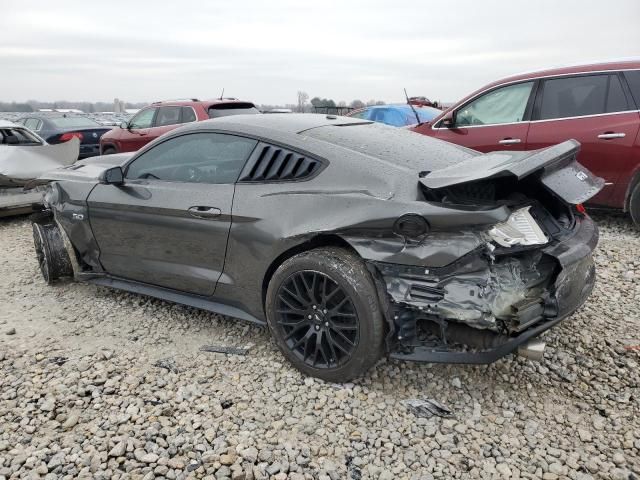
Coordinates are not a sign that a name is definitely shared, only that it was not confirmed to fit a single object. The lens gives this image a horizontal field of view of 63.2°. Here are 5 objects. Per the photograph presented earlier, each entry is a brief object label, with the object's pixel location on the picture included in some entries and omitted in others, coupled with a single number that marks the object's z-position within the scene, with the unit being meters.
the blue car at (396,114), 9.70
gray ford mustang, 2.54
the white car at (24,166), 6.11
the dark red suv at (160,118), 8.79
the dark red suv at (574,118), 5.26
